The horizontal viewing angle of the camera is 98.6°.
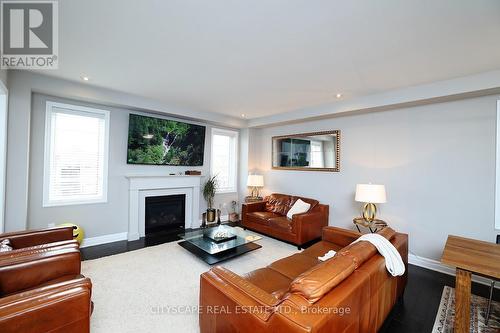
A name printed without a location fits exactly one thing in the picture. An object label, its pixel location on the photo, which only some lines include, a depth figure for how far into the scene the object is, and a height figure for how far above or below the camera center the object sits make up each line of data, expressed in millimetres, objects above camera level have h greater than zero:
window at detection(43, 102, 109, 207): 3510 +134
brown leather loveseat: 3887 -1020
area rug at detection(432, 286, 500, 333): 2004 -1443
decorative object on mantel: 5074 -170
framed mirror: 4488 +406
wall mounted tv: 4262 +509
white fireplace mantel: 4254 -592
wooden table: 1620 -721
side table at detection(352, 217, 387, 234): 3398 -841
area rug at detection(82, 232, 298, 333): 2020 -1465
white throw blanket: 1824 -723
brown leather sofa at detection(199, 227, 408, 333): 1119 -796
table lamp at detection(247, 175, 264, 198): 5484 -341
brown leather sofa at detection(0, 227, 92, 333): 1199 -858
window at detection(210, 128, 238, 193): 5703 +231
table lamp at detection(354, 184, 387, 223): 3291 -384
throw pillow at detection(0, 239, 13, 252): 2010 -822
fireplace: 4559 -1074
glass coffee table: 3189 -1206
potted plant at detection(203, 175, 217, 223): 5297 -719
